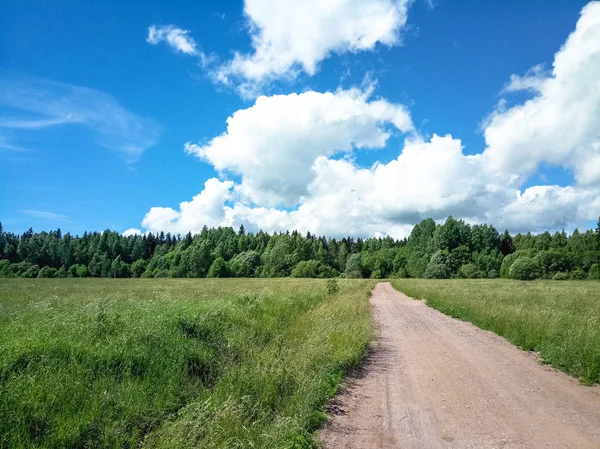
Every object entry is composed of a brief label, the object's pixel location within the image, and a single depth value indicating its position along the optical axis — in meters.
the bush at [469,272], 91.25
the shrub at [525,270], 76.81
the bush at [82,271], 107.75
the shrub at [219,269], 101.38
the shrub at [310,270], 98.79
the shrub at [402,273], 110.50
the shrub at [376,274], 110.86
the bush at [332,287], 28.98
